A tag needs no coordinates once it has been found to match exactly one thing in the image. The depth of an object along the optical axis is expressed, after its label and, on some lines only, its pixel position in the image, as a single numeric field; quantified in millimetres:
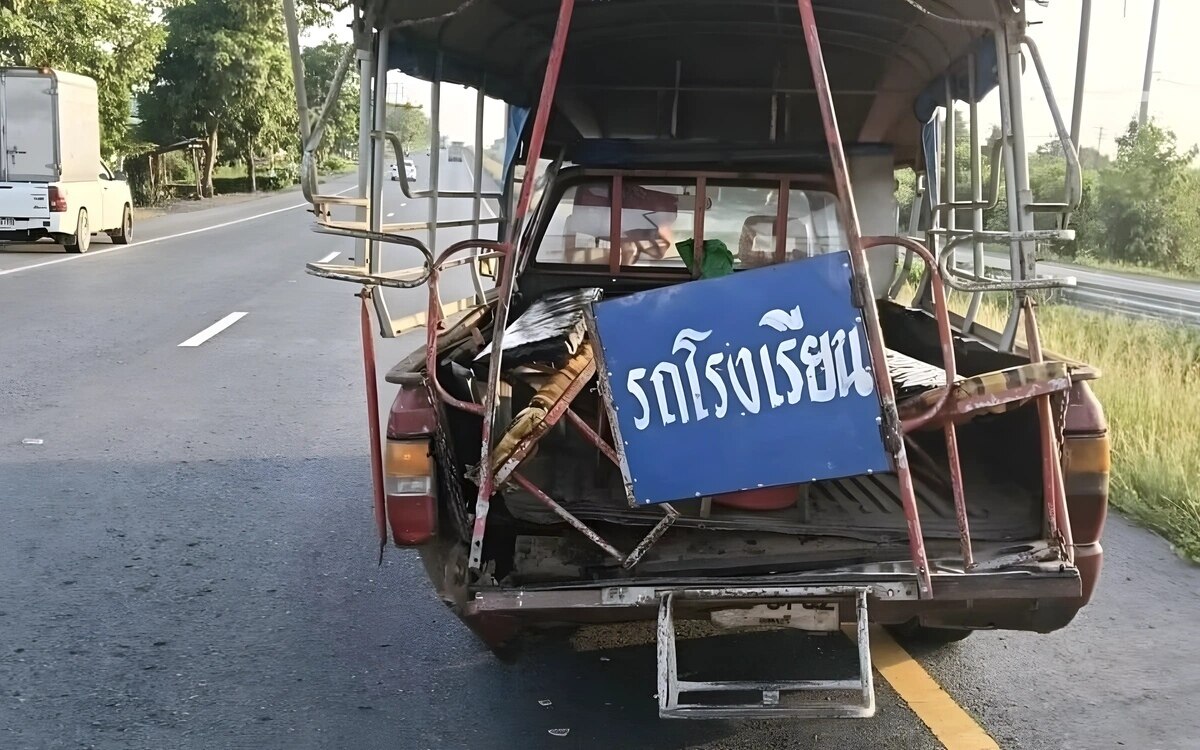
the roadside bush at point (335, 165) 53062
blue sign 3285
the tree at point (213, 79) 41938
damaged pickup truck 3328
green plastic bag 5156
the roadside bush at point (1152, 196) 19547
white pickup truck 19547
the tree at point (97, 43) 24391
